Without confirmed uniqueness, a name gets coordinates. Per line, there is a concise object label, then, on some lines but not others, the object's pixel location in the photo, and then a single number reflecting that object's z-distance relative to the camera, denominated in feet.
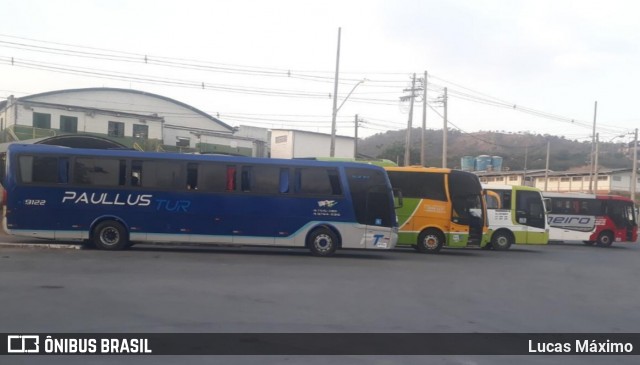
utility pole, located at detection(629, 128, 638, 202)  151.02
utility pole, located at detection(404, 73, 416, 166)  119.14
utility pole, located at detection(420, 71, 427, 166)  122.40
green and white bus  86.79
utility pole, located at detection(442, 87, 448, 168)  121.49
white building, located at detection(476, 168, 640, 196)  202.59
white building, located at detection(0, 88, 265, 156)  139.54
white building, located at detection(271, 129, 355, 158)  174.29
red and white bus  106.73
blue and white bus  58.59
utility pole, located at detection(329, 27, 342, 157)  98.94
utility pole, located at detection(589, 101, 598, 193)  163.43
